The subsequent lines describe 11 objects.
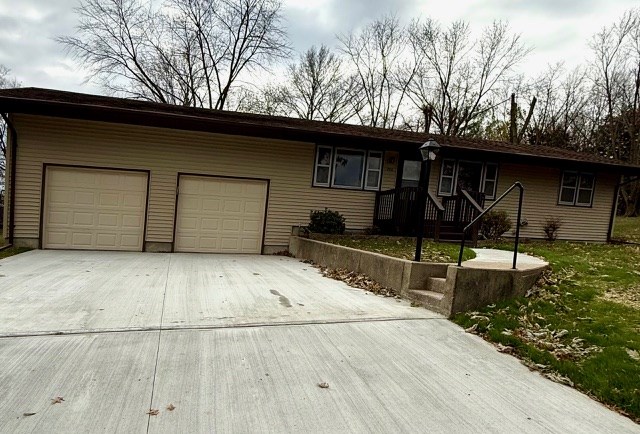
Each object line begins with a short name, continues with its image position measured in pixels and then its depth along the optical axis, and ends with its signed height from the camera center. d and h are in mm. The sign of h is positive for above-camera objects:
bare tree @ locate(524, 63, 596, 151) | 22312 +7062
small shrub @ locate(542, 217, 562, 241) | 11477 -210
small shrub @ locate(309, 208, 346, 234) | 9672 -690
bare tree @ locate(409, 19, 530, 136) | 22000 +8954
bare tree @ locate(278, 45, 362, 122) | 23156 +7163
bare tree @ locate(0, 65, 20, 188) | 26564 +6524
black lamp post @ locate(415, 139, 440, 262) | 5324 +771
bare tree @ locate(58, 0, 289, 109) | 17906 +7340
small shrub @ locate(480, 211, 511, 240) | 9930 -299
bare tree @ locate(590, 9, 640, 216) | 19969 +7664
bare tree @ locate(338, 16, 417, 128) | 23328 +8753
